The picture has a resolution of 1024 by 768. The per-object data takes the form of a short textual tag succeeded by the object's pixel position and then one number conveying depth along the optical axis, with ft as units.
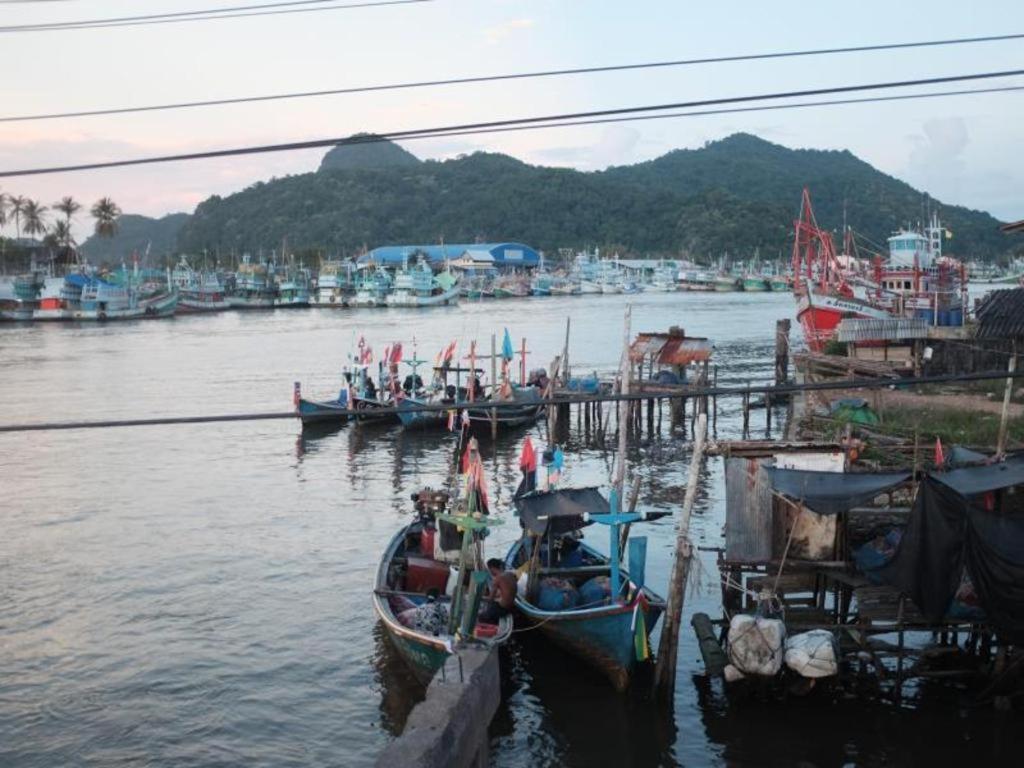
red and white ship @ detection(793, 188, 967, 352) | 148.77
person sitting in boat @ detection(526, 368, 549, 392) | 129.93
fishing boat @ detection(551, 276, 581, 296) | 536.01
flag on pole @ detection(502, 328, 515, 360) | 120.12
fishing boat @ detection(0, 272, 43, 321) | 354.13
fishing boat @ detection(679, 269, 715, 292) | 586.04
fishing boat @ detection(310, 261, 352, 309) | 440.04
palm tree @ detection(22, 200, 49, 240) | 453.99
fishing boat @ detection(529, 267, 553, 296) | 524.52
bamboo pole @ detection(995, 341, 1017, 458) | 60.40
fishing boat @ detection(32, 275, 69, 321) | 354.13
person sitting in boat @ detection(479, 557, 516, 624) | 47.93
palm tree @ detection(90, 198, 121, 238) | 451.94
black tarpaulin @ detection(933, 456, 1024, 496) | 45.88
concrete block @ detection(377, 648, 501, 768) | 17.40
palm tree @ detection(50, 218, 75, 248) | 448.45
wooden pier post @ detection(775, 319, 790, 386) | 135.95
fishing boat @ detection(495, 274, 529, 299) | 513.45
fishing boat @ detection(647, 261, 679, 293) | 583.99
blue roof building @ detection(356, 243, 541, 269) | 538.06
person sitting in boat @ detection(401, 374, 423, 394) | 129.49
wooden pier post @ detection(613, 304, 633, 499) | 50.92
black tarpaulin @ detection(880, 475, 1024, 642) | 41.50
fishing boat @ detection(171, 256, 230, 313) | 410.72
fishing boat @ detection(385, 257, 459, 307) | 424.46
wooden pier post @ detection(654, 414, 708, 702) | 44.24
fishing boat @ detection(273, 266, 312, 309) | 441.68
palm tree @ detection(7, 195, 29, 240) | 448.24
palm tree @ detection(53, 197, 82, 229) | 448.24
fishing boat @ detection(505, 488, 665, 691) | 46.19
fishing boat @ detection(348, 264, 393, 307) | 433.07
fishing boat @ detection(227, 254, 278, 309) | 435.53
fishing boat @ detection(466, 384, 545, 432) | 123.13
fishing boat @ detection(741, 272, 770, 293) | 575.38
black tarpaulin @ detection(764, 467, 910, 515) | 44.75
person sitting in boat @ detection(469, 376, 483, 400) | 126.00
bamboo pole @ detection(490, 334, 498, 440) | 120.38
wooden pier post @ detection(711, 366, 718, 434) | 119.34
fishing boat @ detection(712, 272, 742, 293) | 580.71
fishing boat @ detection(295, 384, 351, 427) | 124.98
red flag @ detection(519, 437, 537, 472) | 62.34
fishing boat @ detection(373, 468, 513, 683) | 44.60
